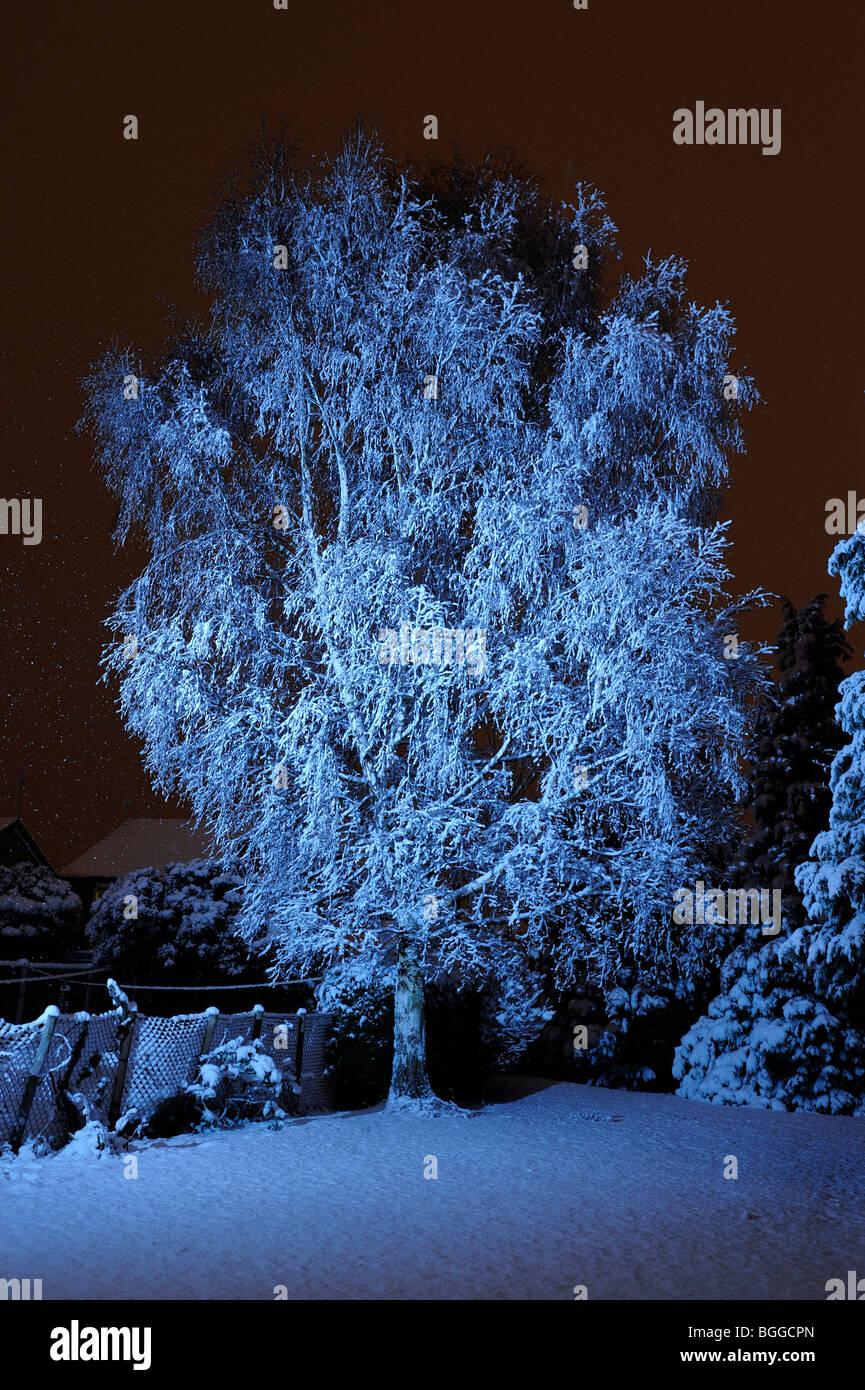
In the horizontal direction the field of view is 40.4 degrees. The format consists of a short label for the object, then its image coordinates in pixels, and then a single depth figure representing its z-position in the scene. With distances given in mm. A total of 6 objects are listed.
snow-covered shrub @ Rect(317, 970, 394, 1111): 14430
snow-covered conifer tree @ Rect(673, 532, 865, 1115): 16531
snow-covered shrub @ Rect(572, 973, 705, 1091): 19156
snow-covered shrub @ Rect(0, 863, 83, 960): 25719
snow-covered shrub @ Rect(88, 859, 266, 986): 20672
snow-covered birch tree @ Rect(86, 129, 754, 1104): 12969
